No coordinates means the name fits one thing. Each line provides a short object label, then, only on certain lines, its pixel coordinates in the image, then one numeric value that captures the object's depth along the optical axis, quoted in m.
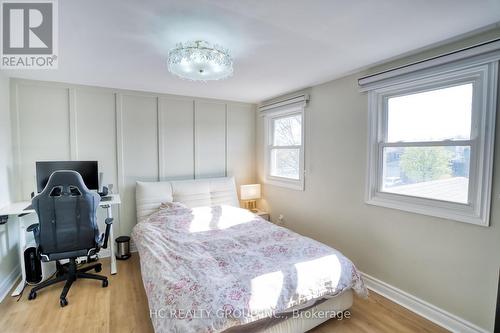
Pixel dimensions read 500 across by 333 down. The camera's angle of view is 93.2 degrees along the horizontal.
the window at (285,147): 3.51
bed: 1.47
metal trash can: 3.18
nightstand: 4.03
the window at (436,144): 1.78
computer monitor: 2.75
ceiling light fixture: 1.83
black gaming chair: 2.20
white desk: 2.35
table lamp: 4.08
